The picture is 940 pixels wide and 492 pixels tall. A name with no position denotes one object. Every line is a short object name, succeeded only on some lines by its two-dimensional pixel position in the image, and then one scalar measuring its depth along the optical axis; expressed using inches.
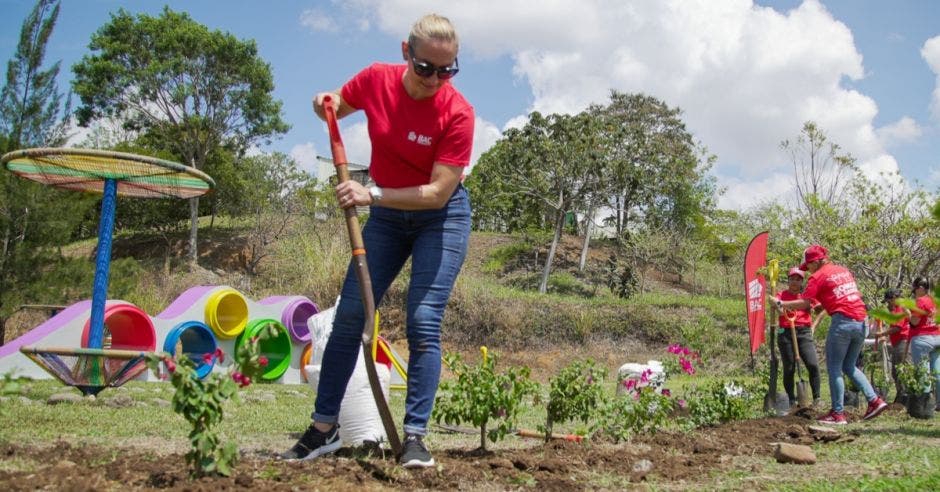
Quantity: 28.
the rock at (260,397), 289.7
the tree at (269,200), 999.0
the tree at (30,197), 491.2
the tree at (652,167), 1164.5
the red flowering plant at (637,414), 175.6
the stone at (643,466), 134.4
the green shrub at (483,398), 140.2
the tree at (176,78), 959.6
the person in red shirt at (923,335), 292.2
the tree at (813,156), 832.8
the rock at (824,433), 200.1
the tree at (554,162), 1099.9
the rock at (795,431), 205.8
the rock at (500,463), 125.5
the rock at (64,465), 103.7
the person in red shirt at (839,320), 260.8
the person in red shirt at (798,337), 297.6
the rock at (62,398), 239.6
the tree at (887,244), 427.5
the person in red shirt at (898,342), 319.3
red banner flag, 341.7
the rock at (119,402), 240.7
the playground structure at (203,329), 361.4
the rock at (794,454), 158.4
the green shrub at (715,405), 229.3
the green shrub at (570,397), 162.6
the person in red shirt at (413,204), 119.0
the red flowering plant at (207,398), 95.8
